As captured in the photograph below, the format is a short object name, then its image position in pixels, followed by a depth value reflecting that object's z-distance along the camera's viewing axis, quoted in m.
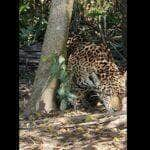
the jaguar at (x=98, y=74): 9.98
